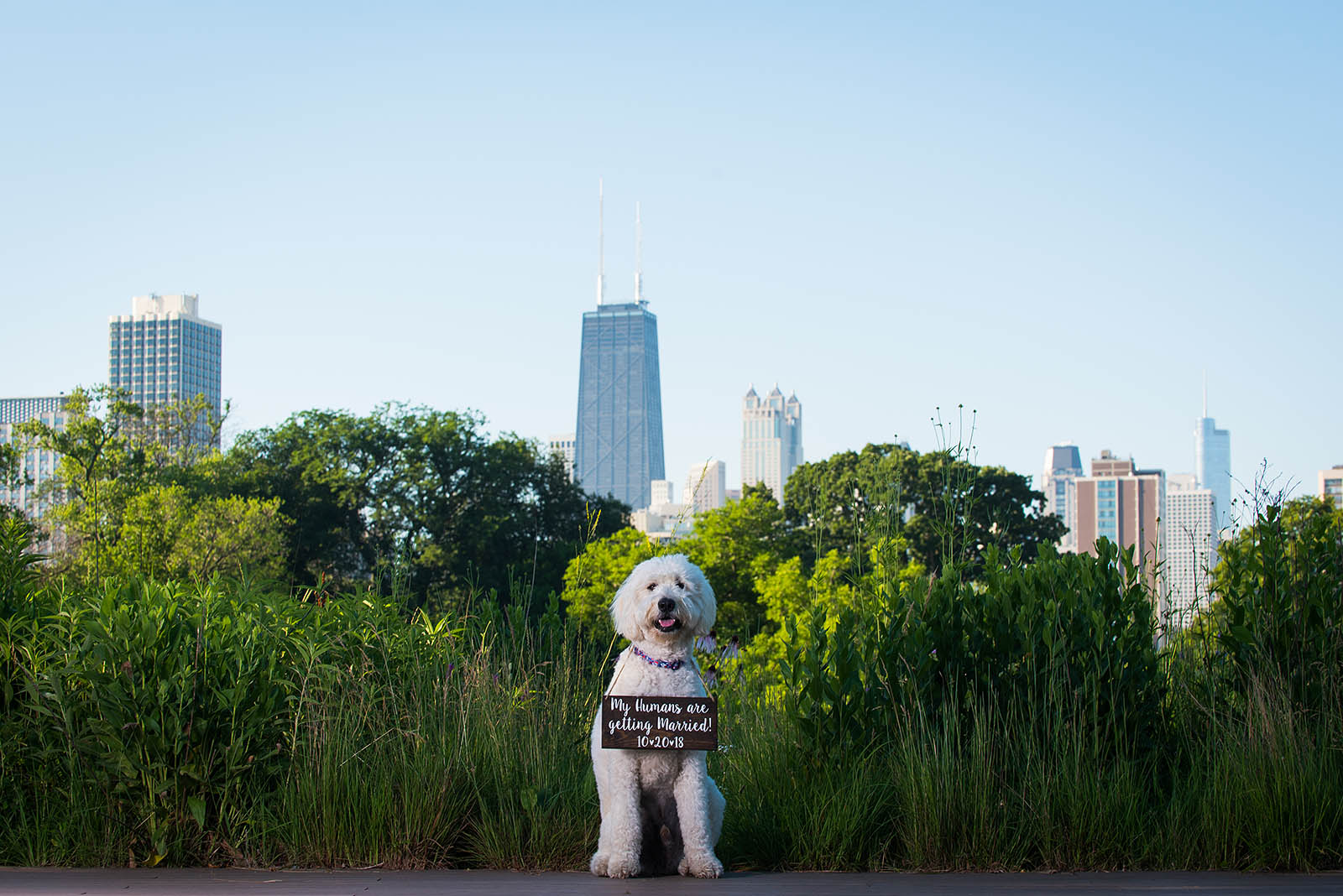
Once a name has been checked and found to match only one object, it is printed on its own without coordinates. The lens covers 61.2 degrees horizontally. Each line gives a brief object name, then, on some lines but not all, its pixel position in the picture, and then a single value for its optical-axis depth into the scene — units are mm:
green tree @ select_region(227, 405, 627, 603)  41531
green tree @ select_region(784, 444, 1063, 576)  37250
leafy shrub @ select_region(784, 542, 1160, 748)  4641
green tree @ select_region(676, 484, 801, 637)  31188
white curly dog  4023
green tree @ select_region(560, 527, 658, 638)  28312
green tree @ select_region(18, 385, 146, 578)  31234
